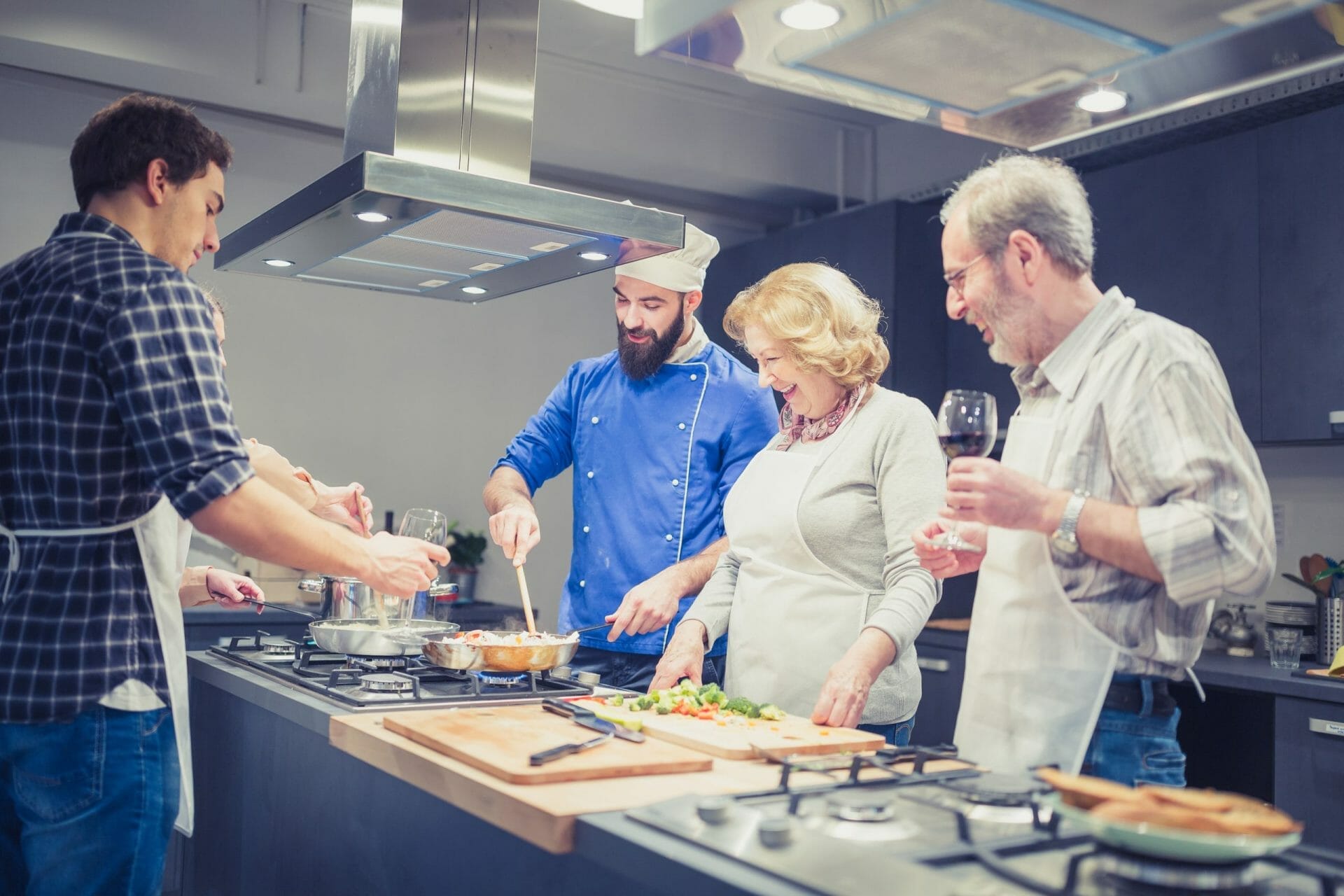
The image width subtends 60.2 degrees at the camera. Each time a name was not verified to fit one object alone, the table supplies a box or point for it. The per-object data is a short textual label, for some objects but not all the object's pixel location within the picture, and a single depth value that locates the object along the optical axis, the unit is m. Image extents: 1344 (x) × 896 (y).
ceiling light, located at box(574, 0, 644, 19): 2.20
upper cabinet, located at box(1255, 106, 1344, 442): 3.10
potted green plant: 4.47
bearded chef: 2.46
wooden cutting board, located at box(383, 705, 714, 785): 1.27
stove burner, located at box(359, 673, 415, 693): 1.81
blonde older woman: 1.87
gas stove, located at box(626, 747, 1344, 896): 0.90
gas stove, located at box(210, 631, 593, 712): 1.74
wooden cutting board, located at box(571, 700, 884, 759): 1.42
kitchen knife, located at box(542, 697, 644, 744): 1.46
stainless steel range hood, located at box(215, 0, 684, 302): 1.78
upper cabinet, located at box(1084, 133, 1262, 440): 3.30
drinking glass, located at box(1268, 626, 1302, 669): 3.15
